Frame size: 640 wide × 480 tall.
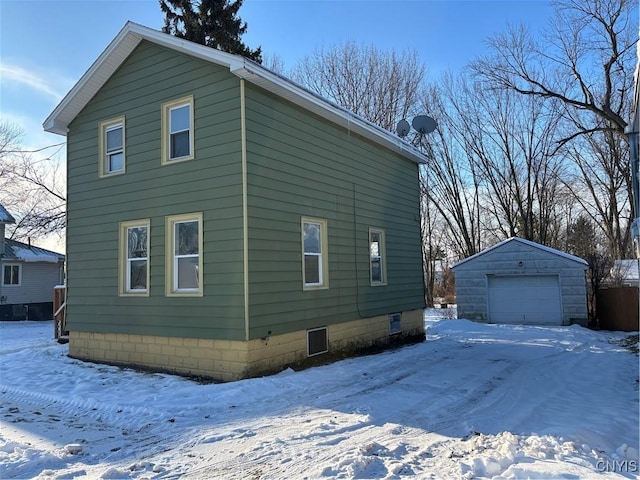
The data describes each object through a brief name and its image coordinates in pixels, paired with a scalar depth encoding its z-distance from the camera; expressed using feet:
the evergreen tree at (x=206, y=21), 61.31
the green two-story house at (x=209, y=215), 26.18
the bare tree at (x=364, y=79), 83.35
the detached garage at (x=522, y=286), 55.57
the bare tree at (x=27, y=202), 82.58
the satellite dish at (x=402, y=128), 46.62
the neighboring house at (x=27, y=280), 73.05
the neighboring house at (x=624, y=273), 65.05
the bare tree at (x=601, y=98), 60.70
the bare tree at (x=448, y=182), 91.35
